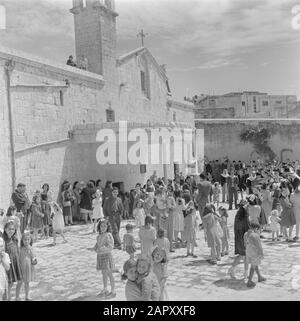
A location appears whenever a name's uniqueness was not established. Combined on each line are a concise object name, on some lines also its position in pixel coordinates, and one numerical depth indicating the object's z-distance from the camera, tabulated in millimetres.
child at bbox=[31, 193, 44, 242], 10281
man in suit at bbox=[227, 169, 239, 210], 14406
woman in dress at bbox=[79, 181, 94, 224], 12852
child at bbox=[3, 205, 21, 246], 8578
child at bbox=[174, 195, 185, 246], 9711
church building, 12430
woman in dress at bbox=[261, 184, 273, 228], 10789
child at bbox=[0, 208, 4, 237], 9186
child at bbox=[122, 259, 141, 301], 5121
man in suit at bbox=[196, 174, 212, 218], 11727
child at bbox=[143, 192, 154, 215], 11048
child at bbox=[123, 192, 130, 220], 13672
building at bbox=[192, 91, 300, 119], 44094
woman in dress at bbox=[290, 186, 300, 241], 9977
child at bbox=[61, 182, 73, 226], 12555
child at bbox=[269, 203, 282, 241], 9773
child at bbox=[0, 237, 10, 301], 5871
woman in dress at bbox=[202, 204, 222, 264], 8539
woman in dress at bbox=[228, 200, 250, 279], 7703
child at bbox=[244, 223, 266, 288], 7070
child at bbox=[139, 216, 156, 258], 7891
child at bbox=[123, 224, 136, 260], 7688
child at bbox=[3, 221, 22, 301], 6396
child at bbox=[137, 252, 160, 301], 5086
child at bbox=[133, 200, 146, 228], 11055
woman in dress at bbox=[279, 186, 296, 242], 9792
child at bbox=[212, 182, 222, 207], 14484
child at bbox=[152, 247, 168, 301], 6066
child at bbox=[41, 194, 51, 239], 10750
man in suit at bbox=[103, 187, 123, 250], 9789
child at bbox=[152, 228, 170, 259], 7234
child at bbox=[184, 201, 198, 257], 9051
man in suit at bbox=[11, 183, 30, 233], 10203
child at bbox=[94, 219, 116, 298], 6875
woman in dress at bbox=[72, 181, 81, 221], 13469
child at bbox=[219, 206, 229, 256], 8961
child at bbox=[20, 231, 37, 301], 6555
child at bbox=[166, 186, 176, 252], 9688
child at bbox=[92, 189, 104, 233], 11594
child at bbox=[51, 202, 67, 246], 10412
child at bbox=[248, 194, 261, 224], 9750
